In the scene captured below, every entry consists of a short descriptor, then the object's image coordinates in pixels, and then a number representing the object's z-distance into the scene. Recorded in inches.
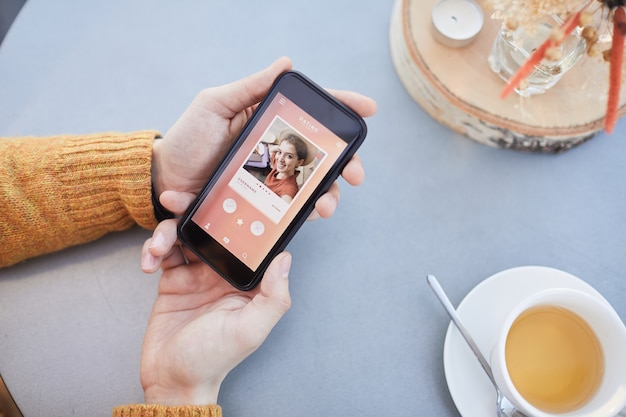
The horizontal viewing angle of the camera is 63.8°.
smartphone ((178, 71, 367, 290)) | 23.6
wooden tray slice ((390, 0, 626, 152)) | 26.2
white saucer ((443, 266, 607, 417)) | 24.2
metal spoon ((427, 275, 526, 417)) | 23.0
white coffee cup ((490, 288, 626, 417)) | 20.4
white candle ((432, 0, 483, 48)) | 26.8
